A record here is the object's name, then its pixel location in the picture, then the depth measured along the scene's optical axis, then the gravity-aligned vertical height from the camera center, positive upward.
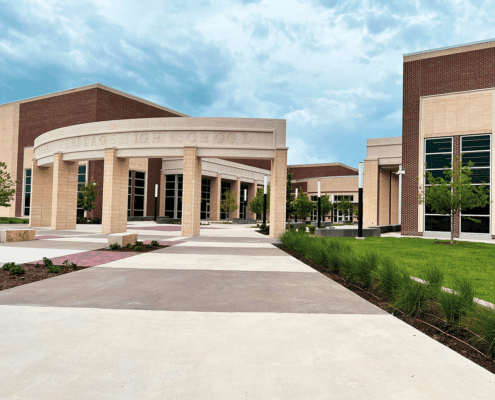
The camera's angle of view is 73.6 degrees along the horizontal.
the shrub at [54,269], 8.23 -1.66
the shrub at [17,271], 7.88 -1.65
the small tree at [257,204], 44.72 +0.48
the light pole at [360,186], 18.12 +1.30
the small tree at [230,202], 50.53 +0.75
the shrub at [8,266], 8.22 -1.61
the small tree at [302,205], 35.06 +0.41
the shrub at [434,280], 5.24 -1.18
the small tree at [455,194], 17.63 +0.99
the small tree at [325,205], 50.62 +0.66
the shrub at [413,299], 5.27 -1.41
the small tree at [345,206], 55.62 +0.63
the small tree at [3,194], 28.19 +0.67
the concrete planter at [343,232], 20.47 -1.42
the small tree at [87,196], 36.62 +0.83
